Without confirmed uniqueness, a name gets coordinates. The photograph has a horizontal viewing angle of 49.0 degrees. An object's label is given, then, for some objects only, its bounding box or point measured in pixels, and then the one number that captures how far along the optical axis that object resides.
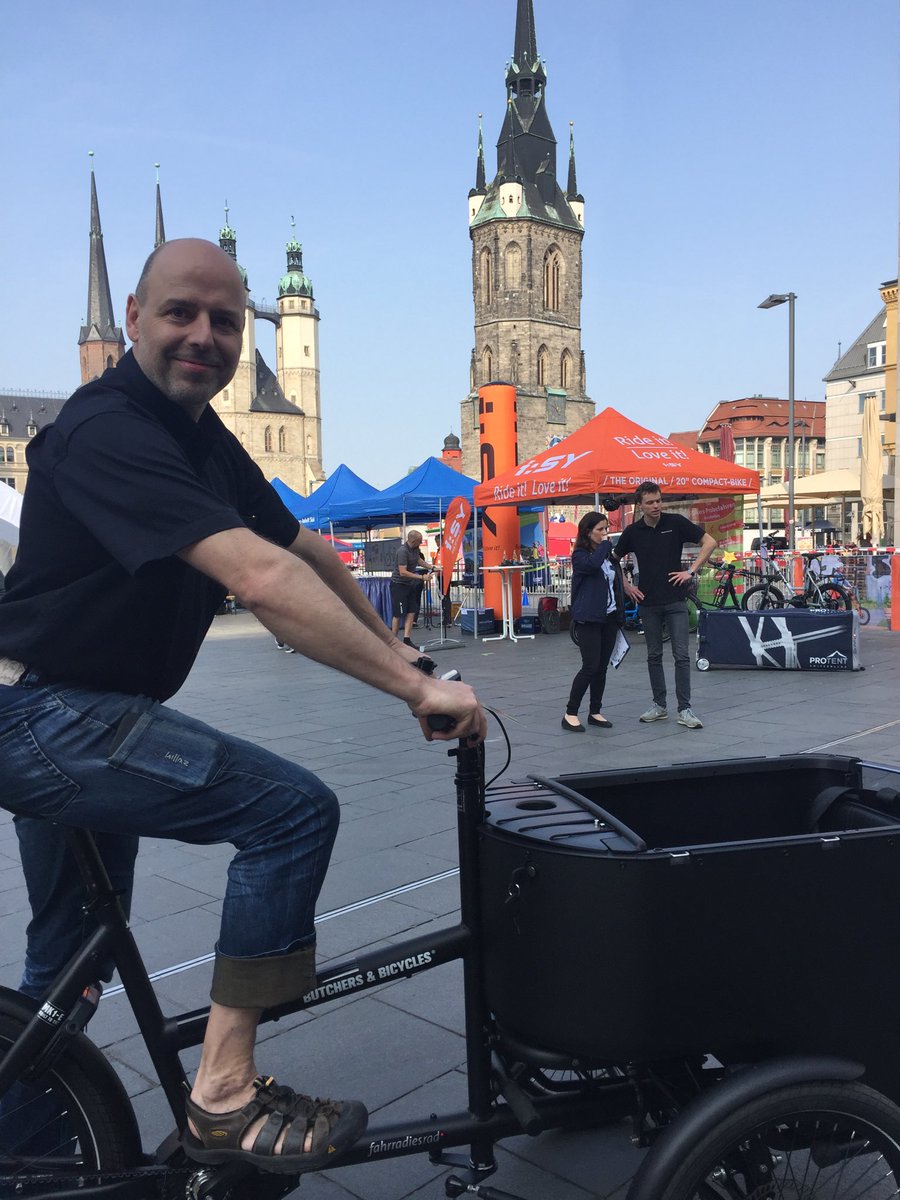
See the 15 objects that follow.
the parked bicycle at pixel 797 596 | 14.34
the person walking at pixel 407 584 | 14.84
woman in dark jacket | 7.78
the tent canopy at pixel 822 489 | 22.81
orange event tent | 14.02
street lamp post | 24.70
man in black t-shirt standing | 7.83
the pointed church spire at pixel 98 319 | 92.94
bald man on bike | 1.50
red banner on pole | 15.45
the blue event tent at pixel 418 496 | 17.61
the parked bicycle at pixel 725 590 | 15.58
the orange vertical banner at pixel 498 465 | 17.31
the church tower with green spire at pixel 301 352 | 103.81
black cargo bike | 1.67
